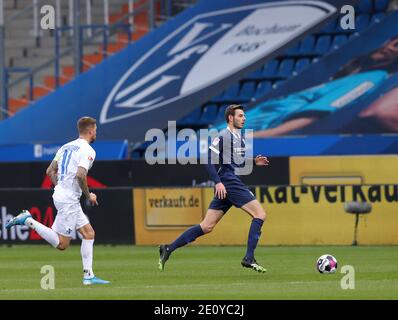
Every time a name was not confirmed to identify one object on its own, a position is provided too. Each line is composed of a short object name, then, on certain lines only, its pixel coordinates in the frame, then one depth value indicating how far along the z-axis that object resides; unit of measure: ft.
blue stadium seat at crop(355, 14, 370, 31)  107.45
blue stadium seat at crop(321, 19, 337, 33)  108.06
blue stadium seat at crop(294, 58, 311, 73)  107.14
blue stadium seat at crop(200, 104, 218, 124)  106.93
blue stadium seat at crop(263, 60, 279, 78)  108.37
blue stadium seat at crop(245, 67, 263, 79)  107.96
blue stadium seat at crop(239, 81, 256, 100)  107.76
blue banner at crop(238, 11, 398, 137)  98.89
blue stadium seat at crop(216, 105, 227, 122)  105.23
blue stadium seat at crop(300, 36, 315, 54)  108.47
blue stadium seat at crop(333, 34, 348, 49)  107.34
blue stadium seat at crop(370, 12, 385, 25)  106.22
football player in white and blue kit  54.29
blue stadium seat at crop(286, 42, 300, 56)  108.17
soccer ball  57.52
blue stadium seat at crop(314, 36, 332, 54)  108.27
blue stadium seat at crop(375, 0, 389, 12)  108.06
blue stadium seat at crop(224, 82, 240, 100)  107.86
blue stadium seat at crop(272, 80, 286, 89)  104.47
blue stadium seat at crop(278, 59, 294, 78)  107.56
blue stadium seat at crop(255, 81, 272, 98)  107.14
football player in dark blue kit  57.88
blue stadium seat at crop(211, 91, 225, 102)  107.45
